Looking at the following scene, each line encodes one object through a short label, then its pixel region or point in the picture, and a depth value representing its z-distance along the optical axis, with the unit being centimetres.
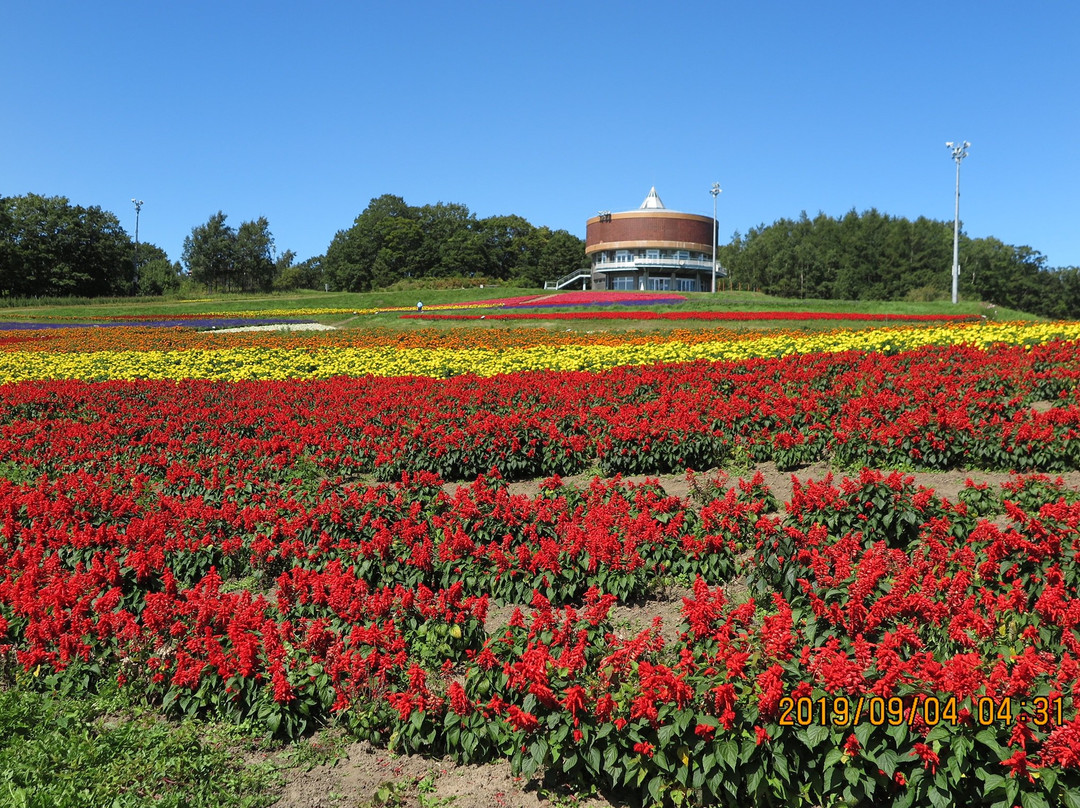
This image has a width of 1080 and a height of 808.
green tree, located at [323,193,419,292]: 10056
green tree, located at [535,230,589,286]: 10825
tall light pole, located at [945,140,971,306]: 4359
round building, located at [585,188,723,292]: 8650
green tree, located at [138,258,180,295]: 8700
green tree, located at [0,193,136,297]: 7262
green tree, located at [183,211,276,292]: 8612
